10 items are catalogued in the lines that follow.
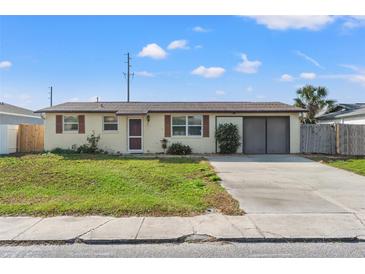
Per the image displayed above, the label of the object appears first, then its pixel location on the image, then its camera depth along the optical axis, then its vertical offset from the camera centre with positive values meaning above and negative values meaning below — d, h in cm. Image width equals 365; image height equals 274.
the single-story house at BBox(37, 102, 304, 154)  2030 +81
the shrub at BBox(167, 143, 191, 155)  1980 -37
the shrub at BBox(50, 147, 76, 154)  1964 -50
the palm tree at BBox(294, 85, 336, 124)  3031 +353
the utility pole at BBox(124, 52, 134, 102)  4062 +777
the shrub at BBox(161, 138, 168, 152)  2025 -5
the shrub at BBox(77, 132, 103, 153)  1995 -22
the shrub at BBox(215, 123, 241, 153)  1972 +24
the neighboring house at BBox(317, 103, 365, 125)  2206 +187
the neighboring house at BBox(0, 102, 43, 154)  2041 +185
